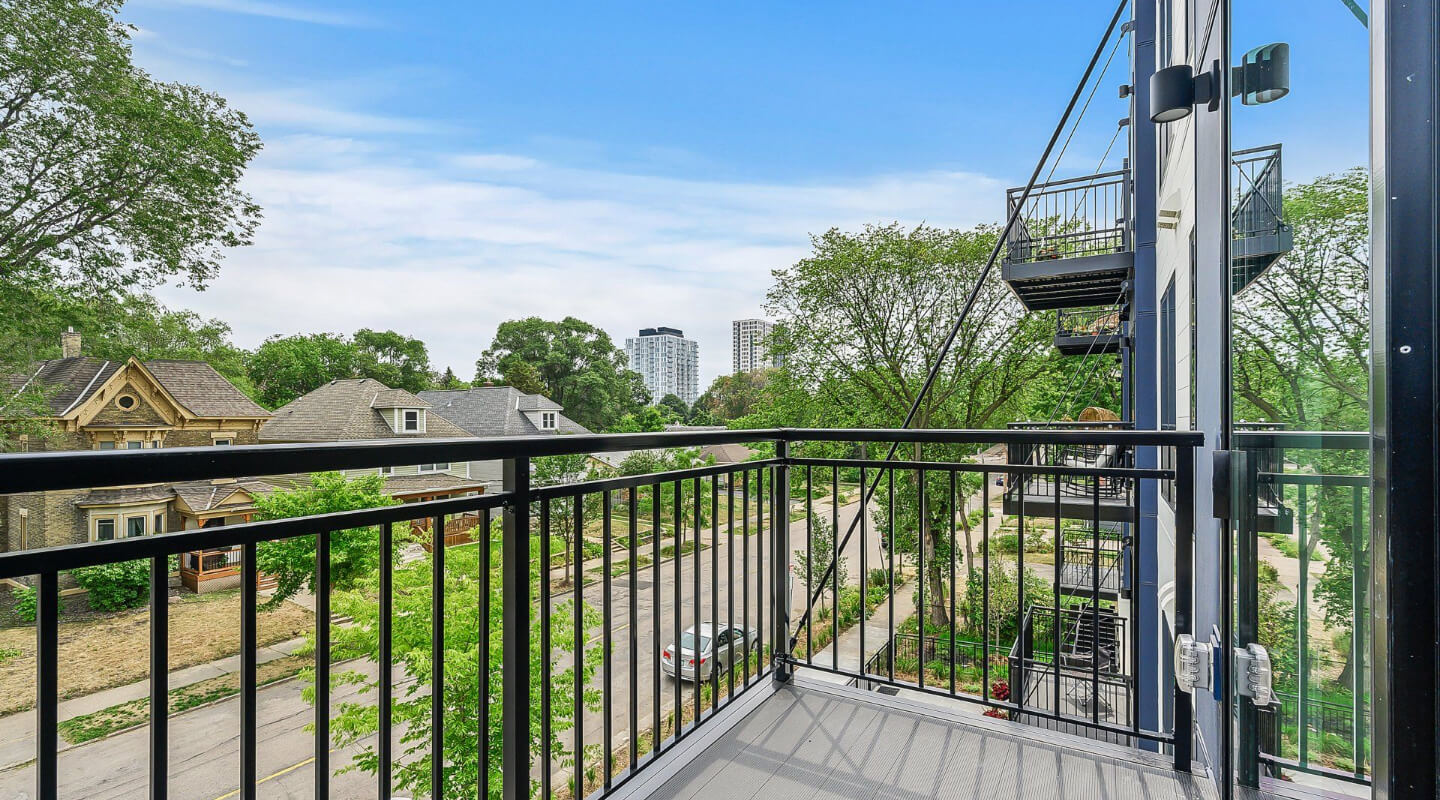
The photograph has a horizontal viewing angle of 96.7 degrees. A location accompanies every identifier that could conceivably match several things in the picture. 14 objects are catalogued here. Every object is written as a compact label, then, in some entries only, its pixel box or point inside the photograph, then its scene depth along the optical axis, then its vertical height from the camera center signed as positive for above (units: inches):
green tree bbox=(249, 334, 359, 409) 754.2 +45.0
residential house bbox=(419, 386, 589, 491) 807.7 -10.6
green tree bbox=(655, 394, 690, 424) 989.8 -11.6
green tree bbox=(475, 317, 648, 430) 956.6 +50.7
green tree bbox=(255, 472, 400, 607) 196.8 -54.4
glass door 25.7 +0.8
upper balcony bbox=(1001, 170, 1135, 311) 210.5 +48.4
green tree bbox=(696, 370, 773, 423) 683.0 +7.0
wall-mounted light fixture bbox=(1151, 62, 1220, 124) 48.6 +24.6
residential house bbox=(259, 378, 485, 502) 642.2 -13.4
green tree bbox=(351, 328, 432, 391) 840.3 +58.2
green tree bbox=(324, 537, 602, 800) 223.5 -96.3
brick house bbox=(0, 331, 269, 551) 333.8 -11.0
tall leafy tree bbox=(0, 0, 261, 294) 415.8 +171.1
